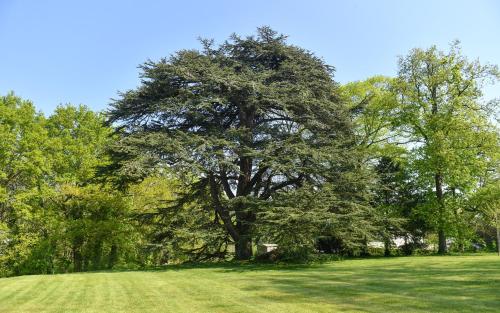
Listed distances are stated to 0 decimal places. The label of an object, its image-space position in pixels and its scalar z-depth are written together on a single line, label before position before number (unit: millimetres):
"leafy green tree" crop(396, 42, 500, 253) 29797
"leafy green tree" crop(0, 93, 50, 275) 28734
